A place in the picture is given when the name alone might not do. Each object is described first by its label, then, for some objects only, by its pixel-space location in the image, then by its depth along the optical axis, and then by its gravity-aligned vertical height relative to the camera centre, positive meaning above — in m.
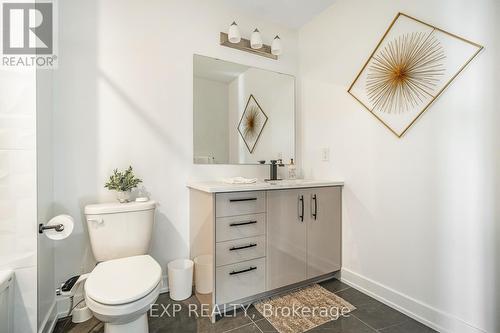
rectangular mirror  2.13 +0.51
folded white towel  1.90 -0.13
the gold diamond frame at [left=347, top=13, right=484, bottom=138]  1.39 +0.62
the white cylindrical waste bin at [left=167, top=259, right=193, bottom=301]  1.84 -0.90
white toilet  1.13 -0.59
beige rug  1.57 -1.04
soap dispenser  2.43 -0.05
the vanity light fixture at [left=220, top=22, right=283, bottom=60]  2.09 +1.14
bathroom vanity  1.62 -0.53
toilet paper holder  1.32 -0.35
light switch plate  2.31 +0.11
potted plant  1.68 -0.13
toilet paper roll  1.39 -0.37
